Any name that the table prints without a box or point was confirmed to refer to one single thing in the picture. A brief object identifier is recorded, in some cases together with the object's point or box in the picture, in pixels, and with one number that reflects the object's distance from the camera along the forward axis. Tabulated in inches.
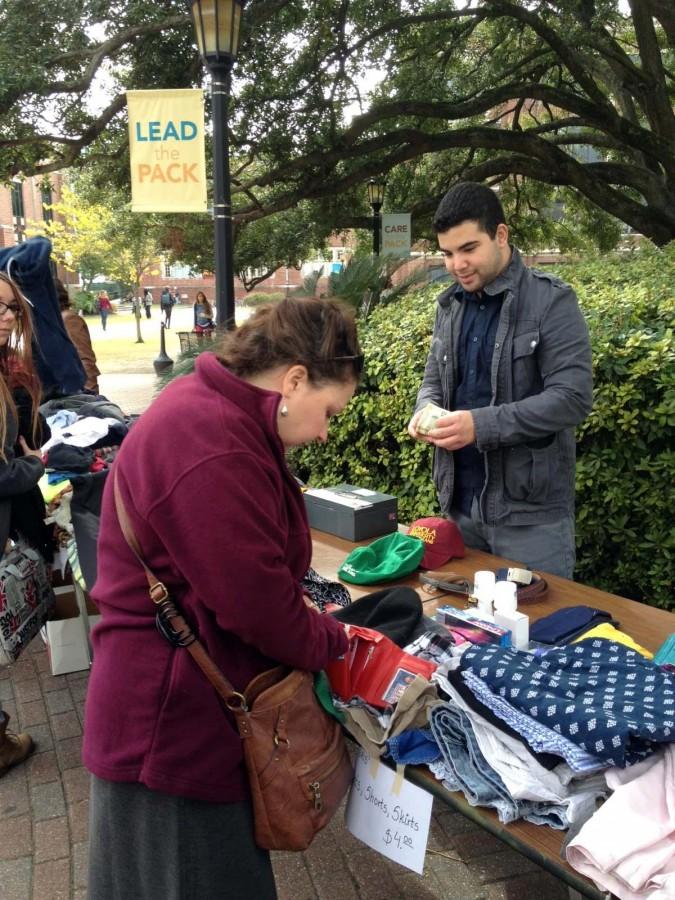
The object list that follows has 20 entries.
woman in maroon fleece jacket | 51.5
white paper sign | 61.5
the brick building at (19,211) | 1683.8
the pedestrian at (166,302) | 1094.9
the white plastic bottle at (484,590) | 82.7
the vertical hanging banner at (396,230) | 476.4
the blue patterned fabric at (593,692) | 53.6
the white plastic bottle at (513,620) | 76.6
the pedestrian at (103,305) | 1350.4
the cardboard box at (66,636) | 154.9
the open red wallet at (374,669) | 65.2
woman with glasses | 112.4
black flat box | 113.6
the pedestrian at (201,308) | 727.9
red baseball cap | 102.0
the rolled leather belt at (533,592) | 90.7
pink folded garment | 46.9
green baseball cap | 97.7
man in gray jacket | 95.4
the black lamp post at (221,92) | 197.3
